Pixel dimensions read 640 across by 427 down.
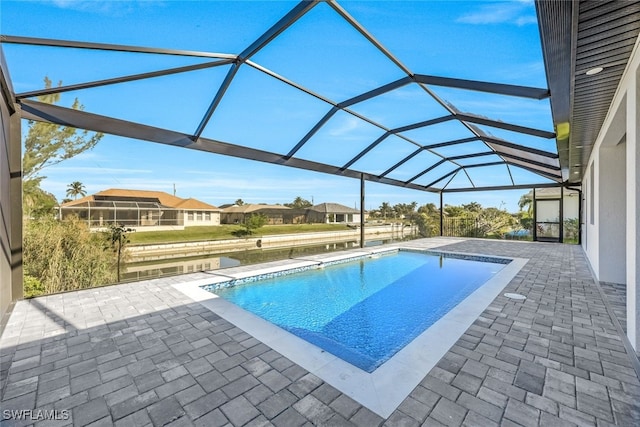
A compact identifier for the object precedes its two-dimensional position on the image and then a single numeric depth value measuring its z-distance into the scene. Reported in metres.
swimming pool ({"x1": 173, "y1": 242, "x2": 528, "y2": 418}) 2.13
